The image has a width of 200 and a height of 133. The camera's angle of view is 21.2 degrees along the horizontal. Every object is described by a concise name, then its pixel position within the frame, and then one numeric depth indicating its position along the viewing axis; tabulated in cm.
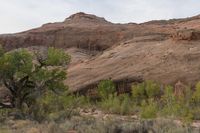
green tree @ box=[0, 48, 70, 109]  2395
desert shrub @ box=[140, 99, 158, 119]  2202
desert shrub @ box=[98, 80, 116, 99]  3777
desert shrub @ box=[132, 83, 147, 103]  3559
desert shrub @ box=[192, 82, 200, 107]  2781
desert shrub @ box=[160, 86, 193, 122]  2331
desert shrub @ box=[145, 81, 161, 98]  3472
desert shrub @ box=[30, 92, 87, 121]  2342
